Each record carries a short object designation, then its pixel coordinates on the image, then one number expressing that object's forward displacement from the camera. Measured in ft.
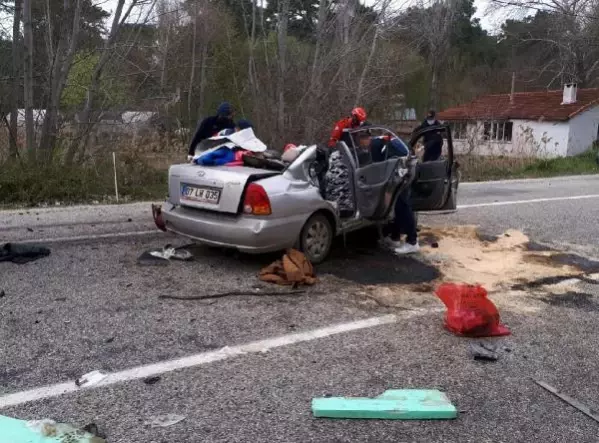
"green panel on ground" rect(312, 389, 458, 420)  11.02
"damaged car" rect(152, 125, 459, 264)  19.25
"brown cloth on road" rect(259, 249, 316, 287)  18.90
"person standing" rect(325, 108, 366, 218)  21.08
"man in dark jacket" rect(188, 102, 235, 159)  27.96
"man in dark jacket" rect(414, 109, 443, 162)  24.63
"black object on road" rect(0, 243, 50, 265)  20.99
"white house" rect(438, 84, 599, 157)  120.67
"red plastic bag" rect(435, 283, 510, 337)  15.28
